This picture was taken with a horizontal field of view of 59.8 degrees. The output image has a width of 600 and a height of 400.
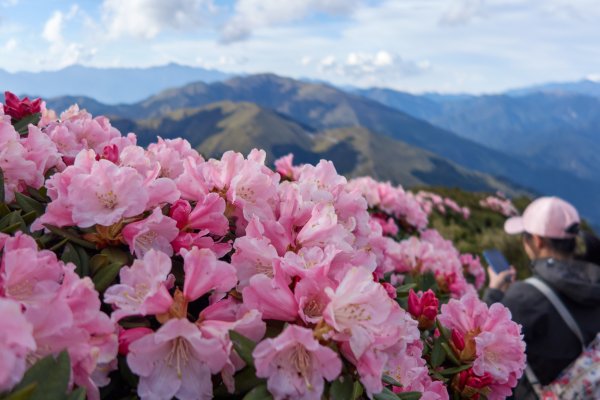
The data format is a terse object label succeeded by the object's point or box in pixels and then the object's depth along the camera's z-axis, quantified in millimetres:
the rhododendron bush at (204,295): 260
